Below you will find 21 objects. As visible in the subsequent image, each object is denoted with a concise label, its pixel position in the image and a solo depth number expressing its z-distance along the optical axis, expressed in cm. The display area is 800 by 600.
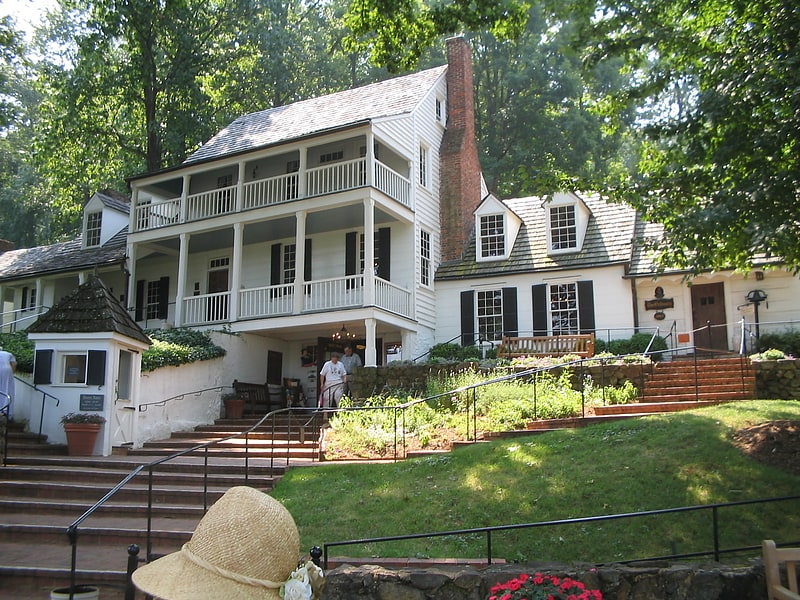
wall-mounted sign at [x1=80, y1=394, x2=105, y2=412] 1473
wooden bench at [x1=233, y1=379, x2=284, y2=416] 2044
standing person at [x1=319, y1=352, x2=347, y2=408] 1800
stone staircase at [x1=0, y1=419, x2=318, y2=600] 853
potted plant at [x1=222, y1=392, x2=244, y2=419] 1920
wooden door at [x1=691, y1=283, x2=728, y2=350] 2052
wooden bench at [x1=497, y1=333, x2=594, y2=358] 1973
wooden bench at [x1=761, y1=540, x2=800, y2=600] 536
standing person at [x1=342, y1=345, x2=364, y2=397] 1981
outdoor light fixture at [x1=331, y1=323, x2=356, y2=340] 2227
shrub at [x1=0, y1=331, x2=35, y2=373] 1675
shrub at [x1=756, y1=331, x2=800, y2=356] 1823
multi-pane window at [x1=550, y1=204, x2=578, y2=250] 2308
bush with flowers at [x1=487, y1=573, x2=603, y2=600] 568
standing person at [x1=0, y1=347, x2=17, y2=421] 1357
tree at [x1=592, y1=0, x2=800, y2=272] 980
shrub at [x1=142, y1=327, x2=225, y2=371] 1709
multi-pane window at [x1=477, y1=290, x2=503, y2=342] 2295
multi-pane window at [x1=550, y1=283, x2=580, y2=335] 2212
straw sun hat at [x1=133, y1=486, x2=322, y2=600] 276
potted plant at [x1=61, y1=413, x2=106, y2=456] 1424
